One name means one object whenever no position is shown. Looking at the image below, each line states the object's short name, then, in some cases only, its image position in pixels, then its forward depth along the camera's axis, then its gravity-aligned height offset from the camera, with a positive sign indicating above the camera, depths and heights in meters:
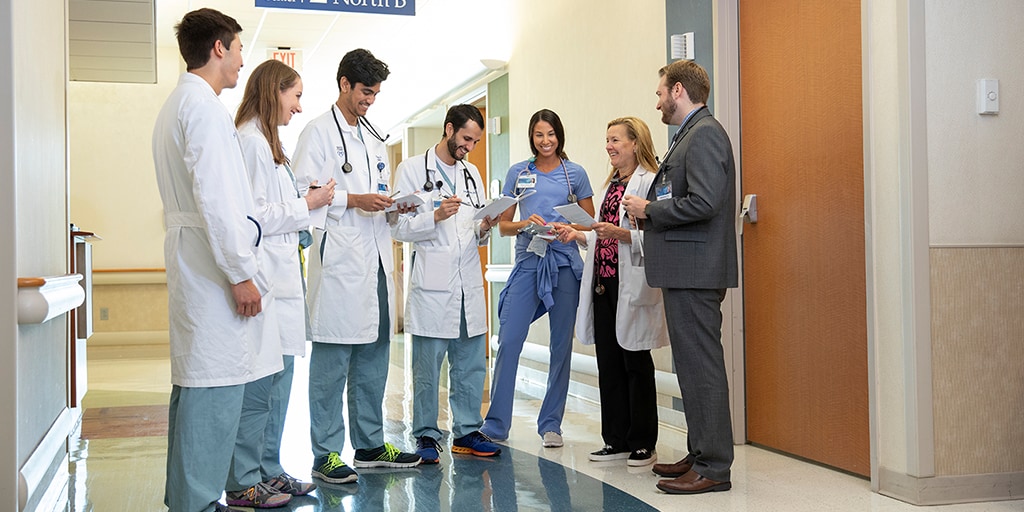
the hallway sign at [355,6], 6.24 +1.78
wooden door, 3.65 +0.11
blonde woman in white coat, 3.94 -0.21
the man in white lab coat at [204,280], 2.48 -0.03
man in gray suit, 3.44 -0.04
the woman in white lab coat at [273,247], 3.10 +0.07
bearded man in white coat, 4.03 -0.10
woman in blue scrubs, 4.34 -0.08
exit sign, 10.07 +2.31
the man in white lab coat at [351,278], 3.65 -0.05
